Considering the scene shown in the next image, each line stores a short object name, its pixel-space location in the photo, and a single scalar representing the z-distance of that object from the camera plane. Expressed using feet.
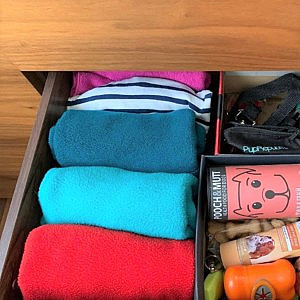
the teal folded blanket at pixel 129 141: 2.65
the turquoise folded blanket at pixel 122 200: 2.45
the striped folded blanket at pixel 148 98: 2.93
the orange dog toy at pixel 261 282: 2.38
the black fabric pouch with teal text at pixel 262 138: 2.78
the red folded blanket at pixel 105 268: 2.36
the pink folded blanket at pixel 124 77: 2.99
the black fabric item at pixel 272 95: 2.98
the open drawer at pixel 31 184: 2.43
